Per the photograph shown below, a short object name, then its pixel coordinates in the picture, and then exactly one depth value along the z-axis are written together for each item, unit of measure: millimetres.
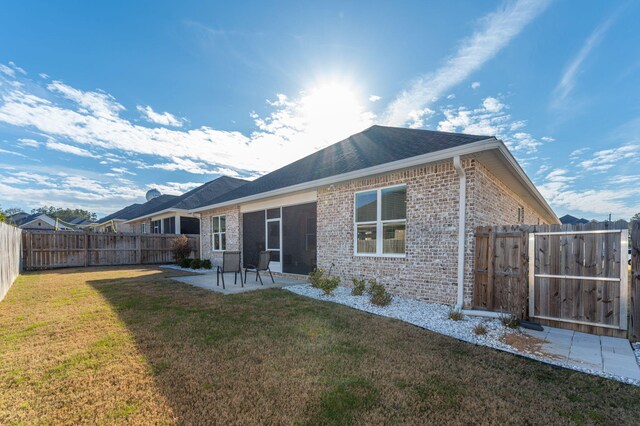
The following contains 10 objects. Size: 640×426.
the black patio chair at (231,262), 8254
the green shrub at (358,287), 6910
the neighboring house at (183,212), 18812
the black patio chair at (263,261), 8674
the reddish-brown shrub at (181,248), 15460
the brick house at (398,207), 5668
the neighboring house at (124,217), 26734
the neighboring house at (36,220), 39850
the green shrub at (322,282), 6977
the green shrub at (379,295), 5984
